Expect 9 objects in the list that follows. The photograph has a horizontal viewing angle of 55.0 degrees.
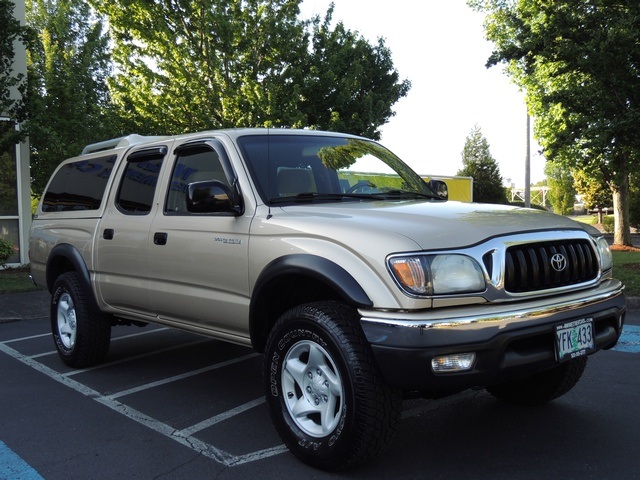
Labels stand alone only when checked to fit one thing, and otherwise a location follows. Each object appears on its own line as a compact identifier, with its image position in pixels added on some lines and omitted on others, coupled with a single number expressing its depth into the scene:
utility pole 29.38
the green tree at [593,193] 37.34
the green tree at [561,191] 58.81
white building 14.68
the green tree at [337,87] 19.33
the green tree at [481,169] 56.31
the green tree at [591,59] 10.67
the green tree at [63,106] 12.95
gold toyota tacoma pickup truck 2.88
